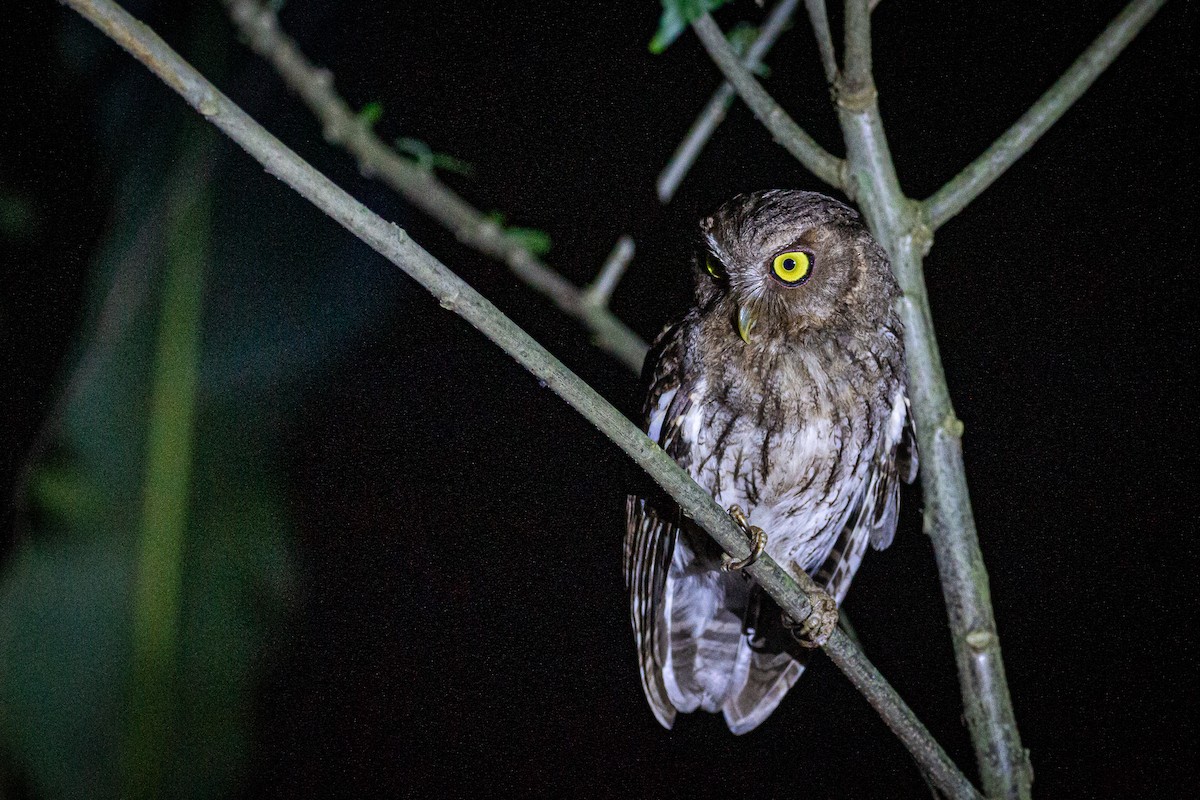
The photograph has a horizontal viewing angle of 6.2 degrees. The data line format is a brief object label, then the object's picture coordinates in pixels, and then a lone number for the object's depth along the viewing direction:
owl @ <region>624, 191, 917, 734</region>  3.47
